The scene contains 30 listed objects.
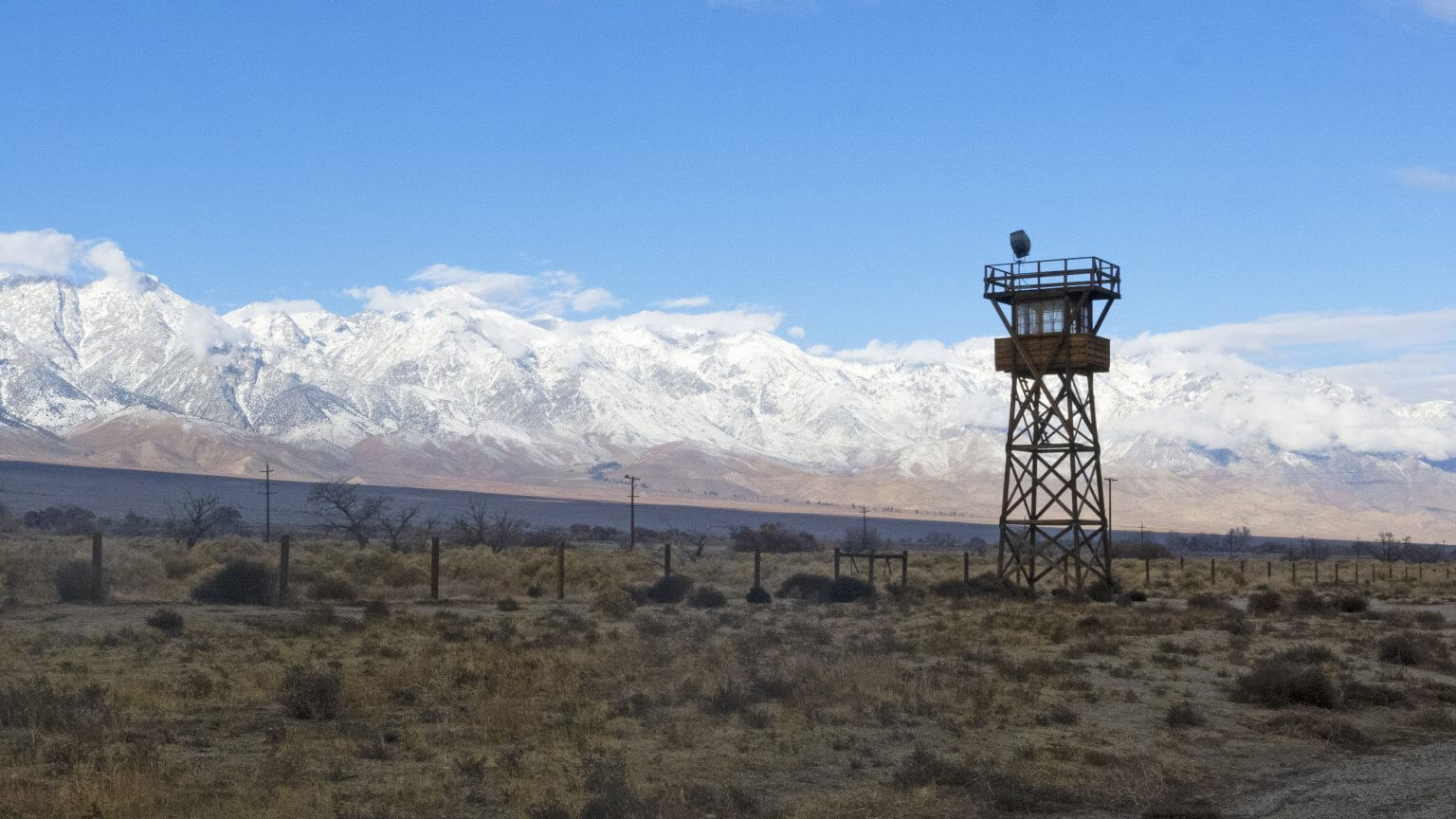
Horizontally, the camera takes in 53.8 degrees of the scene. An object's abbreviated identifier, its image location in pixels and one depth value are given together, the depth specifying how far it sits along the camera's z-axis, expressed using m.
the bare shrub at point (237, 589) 34.44
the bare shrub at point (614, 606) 34.38
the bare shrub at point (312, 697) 16.67
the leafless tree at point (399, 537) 68.25
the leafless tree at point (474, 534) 76.75
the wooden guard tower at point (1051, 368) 41.91
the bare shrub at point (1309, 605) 38.44
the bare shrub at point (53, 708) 14.88
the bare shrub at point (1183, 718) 17.61
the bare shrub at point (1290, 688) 19.36
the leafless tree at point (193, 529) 64.27
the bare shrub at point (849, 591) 42.88
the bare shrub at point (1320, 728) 16.62
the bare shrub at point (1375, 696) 19.73
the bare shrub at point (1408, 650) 25.05
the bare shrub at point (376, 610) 30.40
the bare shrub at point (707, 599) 39.31
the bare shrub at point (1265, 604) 38.88
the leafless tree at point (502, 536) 75.16
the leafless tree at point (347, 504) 71.81
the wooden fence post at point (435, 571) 36.94
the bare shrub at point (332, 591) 37.31
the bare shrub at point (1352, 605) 39.00
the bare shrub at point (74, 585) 32.62
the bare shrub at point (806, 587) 43.69
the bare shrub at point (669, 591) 41.16
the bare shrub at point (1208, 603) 38.43
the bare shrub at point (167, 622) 25.88
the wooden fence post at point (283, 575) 33.81
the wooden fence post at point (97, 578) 31.78
